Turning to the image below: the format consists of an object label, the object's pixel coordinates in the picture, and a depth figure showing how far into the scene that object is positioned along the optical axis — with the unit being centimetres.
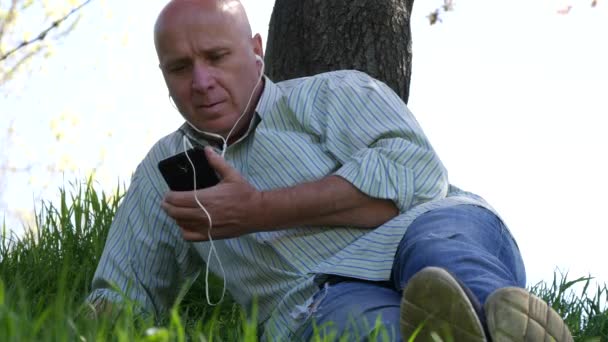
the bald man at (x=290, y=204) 600
